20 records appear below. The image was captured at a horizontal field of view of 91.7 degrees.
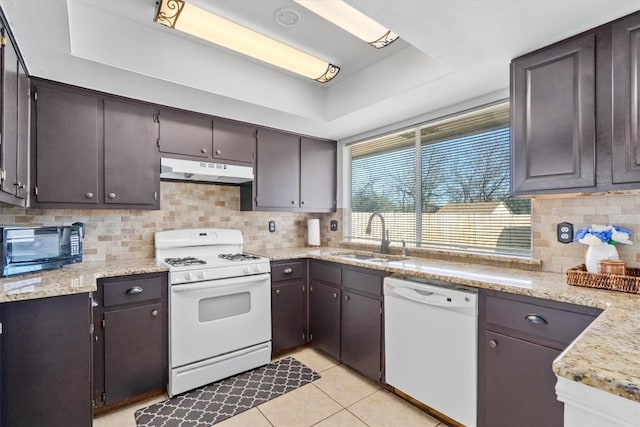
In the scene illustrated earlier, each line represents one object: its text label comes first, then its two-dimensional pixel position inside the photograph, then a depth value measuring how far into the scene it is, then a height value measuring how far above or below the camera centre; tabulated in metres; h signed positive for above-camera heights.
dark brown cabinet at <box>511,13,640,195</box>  1.45 +0.51
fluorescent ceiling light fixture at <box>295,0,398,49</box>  1.62 +1.09
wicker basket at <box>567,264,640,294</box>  1.45 -0.34
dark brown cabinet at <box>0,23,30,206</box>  1.51 +0.48
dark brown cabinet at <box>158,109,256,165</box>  2.59 +0.68
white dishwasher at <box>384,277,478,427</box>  1.79 -0.83
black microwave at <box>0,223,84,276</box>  1.76 -0.21
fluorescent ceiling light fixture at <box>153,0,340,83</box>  1.73 +1.10
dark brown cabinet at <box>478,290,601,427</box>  1.45 -0.73
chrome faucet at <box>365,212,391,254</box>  3.02 -0.28
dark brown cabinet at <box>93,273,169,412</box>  2.03 -0.86
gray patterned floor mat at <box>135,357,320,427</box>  2.00 -1.32
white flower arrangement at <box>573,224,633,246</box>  1.60 -0.12
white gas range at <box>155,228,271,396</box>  2.25 -0.76
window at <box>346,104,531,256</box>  2.33 +0.22
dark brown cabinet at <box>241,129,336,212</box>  3.13 +0.41
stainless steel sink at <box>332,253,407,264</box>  2.68 -0.43
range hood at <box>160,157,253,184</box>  2.53 +0.36
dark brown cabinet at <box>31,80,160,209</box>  2.10 +0.46
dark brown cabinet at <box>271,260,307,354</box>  2.83 -0.86
